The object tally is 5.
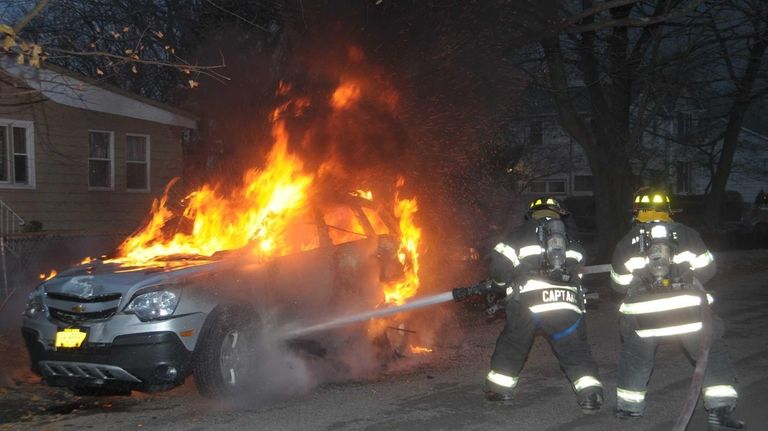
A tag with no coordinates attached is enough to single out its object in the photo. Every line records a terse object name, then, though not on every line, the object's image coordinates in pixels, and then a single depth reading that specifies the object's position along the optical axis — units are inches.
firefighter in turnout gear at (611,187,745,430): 233.9
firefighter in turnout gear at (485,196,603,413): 250.8
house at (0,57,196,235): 586.9
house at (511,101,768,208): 1346.0
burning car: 247.3
